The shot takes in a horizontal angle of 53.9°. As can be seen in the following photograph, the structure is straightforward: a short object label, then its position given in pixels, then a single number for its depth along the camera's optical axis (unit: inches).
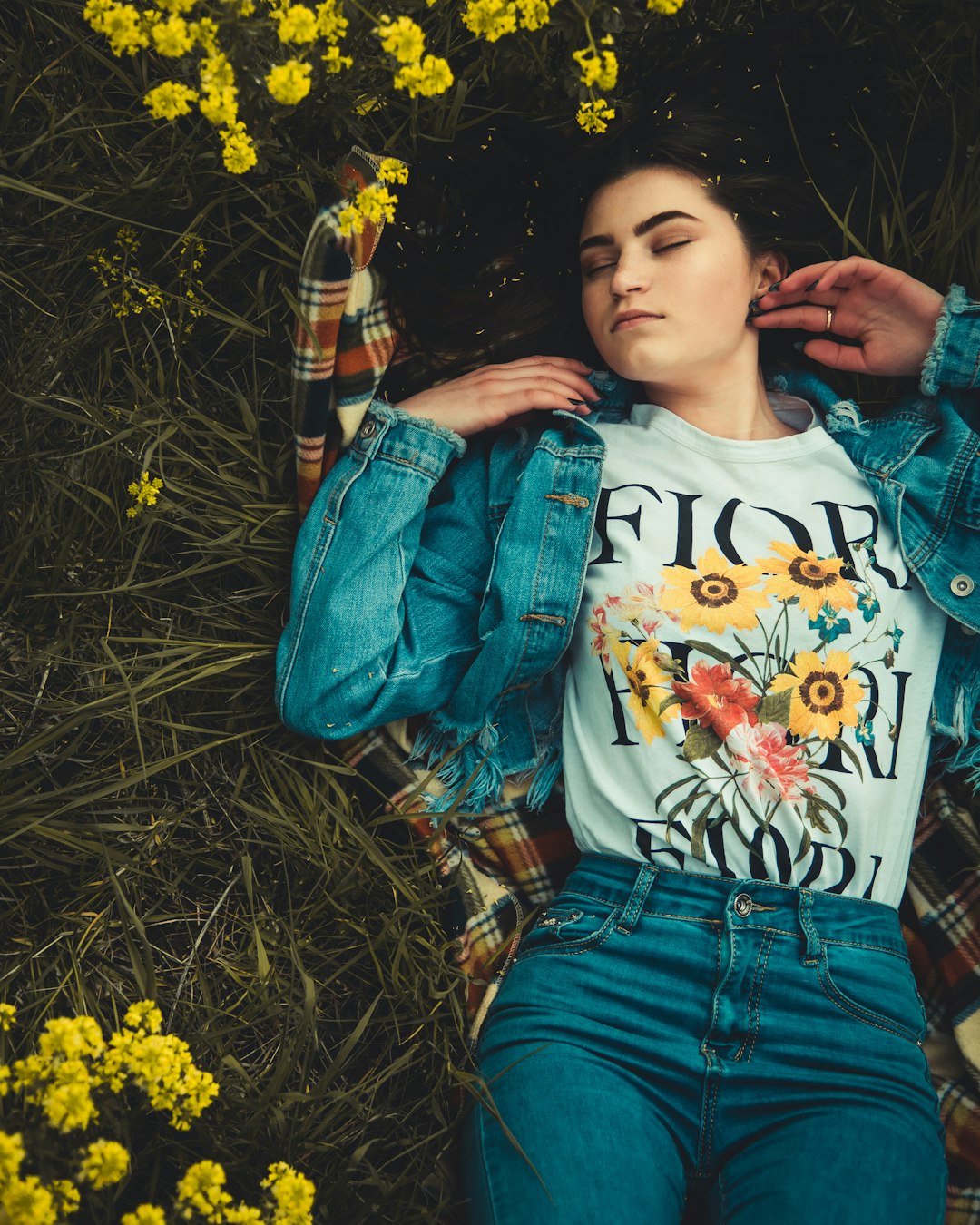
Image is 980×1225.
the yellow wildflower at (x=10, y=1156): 45.6
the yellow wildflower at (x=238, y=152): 58.3
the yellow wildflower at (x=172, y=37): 53.7
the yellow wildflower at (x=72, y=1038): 50.3
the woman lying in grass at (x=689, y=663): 64.4
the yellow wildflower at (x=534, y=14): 60.3
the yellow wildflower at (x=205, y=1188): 51.1
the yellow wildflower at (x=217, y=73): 56.3
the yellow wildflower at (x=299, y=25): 55.6
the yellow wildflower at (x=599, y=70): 60.4
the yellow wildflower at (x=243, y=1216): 50.8
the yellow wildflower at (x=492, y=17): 60.0
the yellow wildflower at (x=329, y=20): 57.3
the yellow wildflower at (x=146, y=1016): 54.2
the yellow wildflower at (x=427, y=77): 56.3
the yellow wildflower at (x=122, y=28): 56.0
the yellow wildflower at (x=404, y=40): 55.3
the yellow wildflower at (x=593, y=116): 65.4
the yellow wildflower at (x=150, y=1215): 48.4
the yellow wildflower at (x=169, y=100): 56.4
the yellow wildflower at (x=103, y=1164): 48.6
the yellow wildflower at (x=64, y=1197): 47.8
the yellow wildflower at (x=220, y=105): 55.6
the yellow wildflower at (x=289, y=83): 53.7
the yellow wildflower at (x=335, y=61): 58.3
